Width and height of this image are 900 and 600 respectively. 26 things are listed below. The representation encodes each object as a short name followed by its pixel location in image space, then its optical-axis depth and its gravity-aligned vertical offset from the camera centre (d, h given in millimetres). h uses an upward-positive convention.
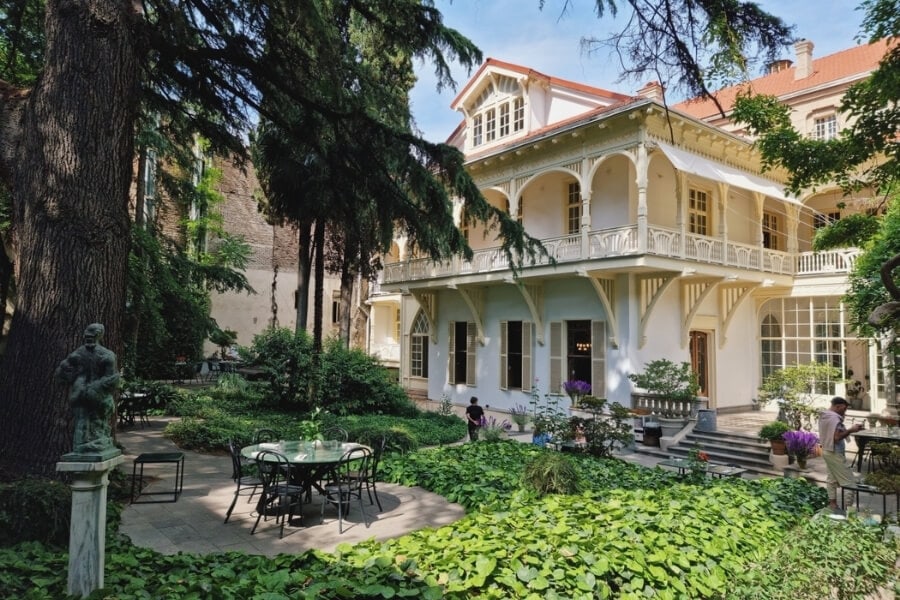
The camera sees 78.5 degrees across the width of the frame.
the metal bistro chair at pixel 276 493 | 5996 -1710
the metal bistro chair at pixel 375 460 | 6788 -1571
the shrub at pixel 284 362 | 14938 -718
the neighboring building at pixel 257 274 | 30009 +3581
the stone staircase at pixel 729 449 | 11243 -2338
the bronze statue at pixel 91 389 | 3574 -372
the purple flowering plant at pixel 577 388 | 14398 -1279
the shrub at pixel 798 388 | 13352 -1231
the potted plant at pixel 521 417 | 14844 -2160
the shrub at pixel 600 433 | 9809 -1687
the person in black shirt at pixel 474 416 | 12594 -1794
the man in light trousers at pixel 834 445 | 7609 -1447
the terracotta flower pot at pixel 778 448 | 10859 -2093
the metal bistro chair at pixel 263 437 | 7742 -1587
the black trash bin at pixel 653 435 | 12602 -2172
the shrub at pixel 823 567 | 4180 -1818
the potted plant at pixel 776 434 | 10891 -1859
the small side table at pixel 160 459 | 7051 -1610
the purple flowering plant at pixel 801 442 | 10125 -1857
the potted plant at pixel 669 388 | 13062 -1152
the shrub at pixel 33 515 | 4562 -1525
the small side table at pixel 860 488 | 6800 -1877
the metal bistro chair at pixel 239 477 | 6500 -1702
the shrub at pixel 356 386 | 15047 -1398
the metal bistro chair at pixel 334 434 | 8048 -1686
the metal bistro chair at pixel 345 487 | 6309 -1856
